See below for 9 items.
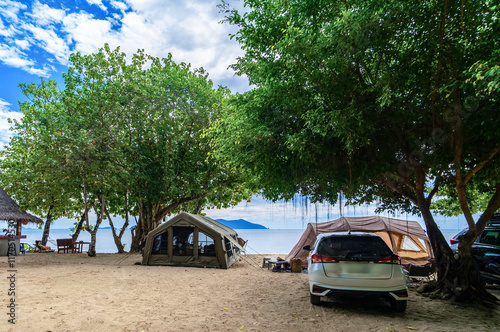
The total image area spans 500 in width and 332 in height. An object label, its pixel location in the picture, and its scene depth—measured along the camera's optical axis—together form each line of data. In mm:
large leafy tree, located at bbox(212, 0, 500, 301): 5793
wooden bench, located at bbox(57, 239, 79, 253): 22734
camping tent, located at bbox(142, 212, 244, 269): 14695
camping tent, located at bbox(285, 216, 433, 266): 14805
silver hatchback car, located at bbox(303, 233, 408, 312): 6250
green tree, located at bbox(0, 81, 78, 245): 16688
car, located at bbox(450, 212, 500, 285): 9172
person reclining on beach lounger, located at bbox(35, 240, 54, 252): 23891
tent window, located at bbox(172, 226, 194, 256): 15016
